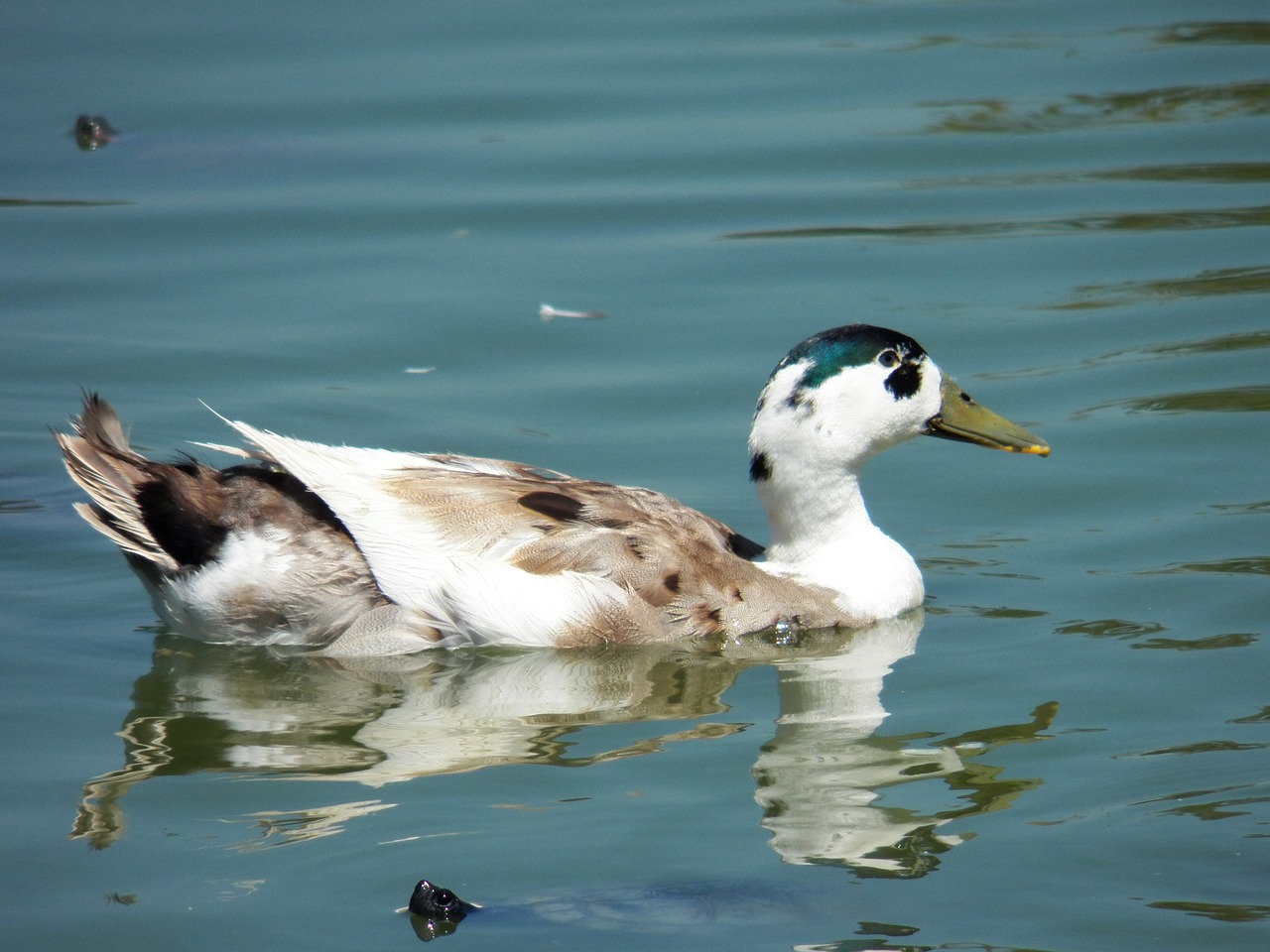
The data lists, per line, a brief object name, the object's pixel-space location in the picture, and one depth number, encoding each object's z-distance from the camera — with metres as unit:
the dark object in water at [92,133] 25.50
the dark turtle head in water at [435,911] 9.57
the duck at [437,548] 13.62
